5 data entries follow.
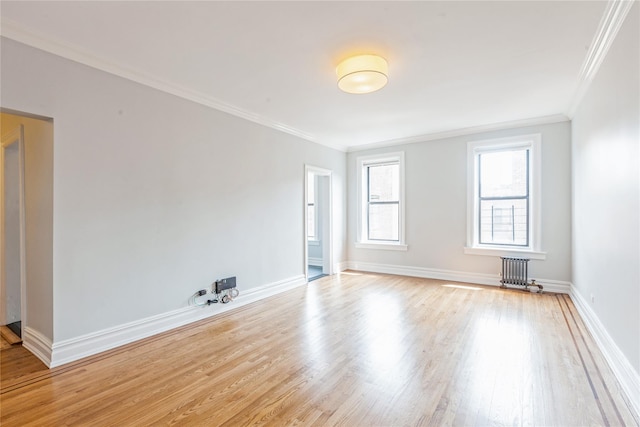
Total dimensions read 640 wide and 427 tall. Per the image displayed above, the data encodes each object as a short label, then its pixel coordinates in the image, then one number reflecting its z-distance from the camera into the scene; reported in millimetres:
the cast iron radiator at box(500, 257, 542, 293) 4805
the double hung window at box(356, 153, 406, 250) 6133
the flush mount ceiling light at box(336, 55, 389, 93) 2734
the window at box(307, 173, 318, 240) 7590
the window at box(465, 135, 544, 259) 4859
